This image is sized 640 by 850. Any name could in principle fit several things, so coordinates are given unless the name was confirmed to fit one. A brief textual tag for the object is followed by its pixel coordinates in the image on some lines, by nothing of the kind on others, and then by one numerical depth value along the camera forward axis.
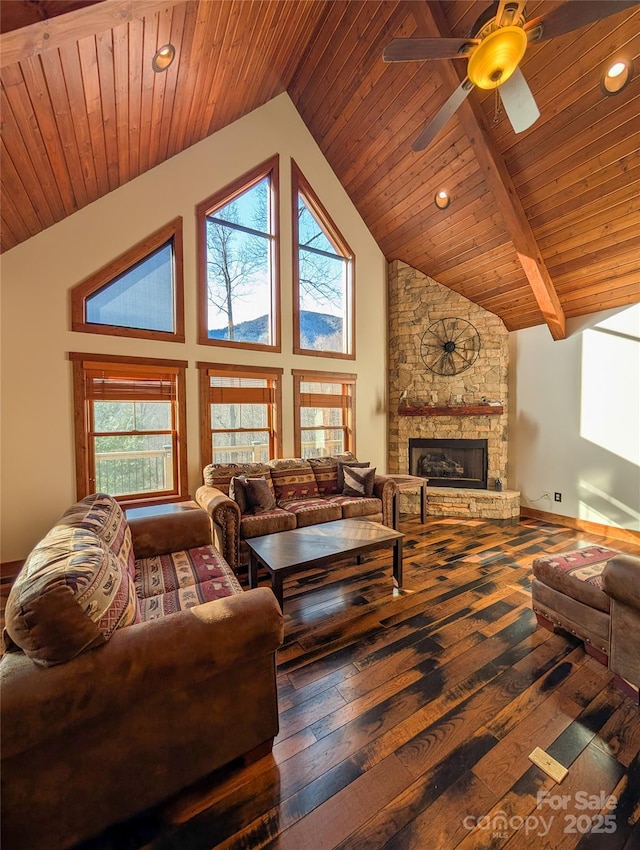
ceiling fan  1.84
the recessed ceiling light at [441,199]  4.30
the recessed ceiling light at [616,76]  2.70
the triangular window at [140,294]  3.56
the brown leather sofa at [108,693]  1.09
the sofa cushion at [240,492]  3.63
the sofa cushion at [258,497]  3.67
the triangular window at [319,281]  4.98
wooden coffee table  2.38
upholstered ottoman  2.02
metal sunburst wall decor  5.36
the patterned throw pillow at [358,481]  4.24
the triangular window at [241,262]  4.26
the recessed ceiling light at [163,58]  2.57
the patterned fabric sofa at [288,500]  3.26
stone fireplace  5.16
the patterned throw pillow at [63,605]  1.11
